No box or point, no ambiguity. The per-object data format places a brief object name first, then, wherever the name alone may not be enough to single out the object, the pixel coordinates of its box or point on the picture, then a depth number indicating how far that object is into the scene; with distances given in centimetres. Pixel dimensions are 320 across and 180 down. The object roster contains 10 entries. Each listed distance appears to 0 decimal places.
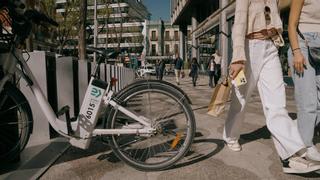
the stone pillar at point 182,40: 6072
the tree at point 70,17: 3019
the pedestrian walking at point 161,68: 2836
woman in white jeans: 387
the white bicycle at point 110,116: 388
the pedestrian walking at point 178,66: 2476
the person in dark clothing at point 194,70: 2305
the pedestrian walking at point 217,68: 2030
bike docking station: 399
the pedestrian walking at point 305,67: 388
